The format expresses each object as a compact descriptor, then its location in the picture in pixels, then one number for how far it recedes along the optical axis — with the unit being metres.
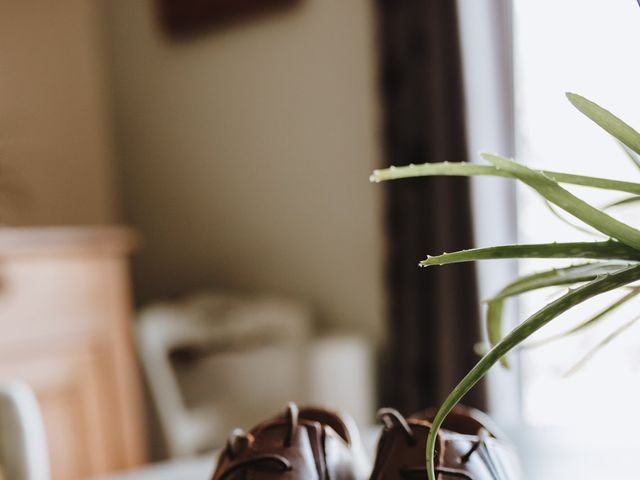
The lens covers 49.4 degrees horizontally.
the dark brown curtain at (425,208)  1.66
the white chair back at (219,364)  1.60
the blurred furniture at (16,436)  0.59
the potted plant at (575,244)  0.35
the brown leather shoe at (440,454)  0.38
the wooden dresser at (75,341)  1.43
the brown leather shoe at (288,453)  0.39
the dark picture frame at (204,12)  2.08
